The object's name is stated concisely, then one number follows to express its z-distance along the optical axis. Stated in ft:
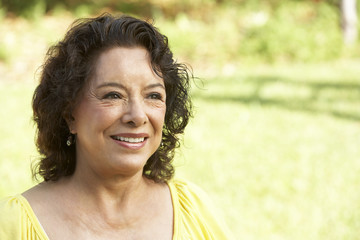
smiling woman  13.94
